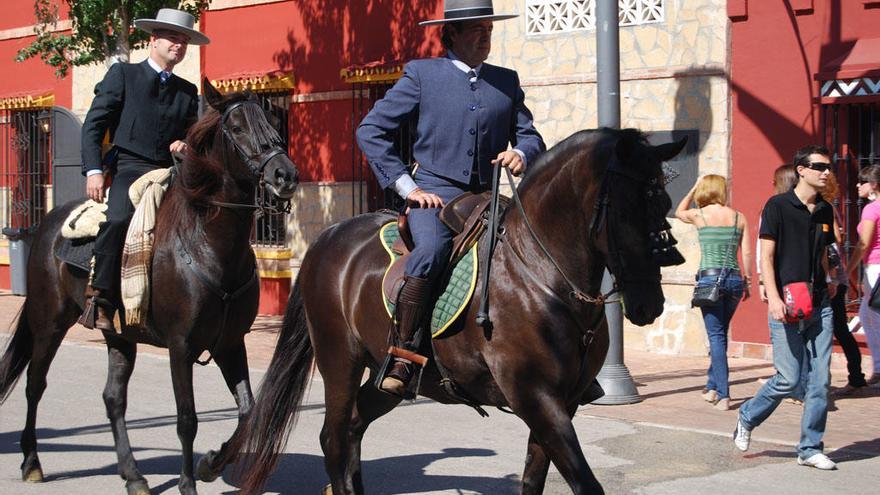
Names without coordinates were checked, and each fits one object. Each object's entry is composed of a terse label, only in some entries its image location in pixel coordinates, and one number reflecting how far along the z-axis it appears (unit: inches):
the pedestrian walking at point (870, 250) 416.9
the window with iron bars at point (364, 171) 662.5
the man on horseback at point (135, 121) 290.7
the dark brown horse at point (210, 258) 265.4
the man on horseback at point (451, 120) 232.1
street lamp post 414.0
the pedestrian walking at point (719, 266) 413.1
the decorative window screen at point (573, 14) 545.6
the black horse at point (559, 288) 192.9
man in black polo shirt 314.8
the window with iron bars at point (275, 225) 716.0
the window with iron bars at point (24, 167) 880.9
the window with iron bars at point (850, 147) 489.4
